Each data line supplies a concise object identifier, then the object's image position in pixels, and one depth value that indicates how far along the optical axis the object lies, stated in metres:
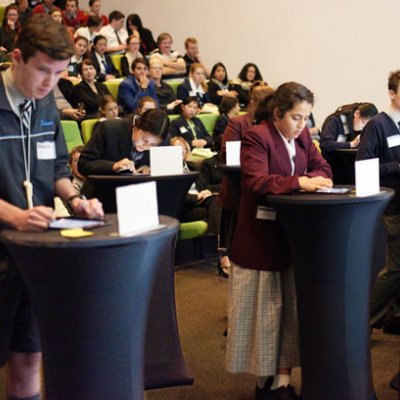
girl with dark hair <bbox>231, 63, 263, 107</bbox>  8.53
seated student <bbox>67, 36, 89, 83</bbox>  7.31
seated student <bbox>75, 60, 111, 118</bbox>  6.63
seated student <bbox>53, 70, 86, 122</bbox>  6.34
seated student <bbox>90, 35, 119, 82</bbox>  7.90
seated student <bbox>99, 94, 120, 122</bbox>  5.86
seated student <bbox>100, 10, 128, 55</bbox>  8.64
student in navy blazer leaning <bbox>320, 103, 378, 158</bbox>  4.92
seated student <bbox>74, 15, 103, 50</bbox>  8.44
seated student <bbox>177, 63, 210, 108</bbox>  7.73
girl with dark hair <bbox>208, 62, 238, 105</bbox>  8.02
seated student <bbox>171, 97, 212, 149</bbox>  6.38
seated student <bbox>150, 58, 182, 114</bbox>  7.43
